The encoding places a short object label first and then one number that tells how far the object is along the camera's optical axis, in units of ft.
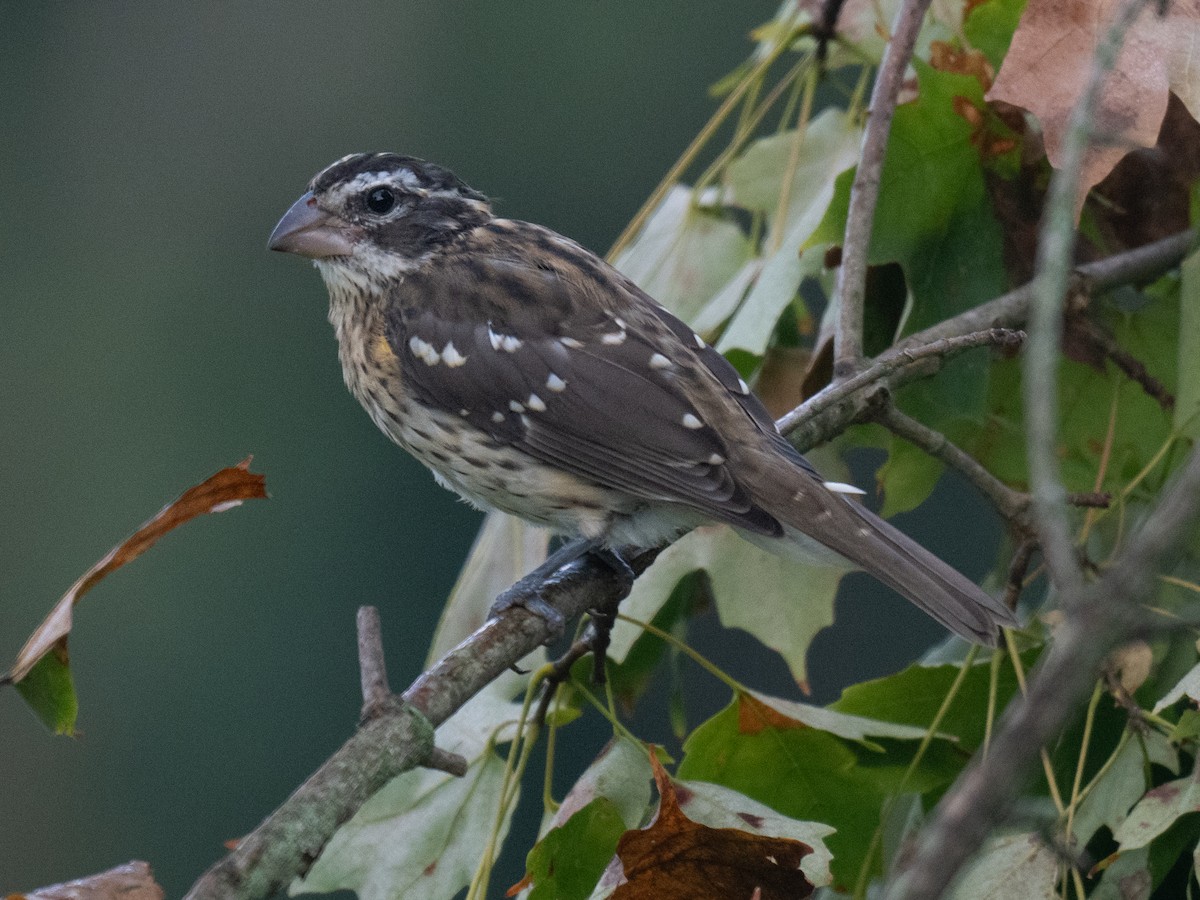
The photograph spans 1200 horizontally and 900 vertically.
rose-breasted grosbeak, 18.97
